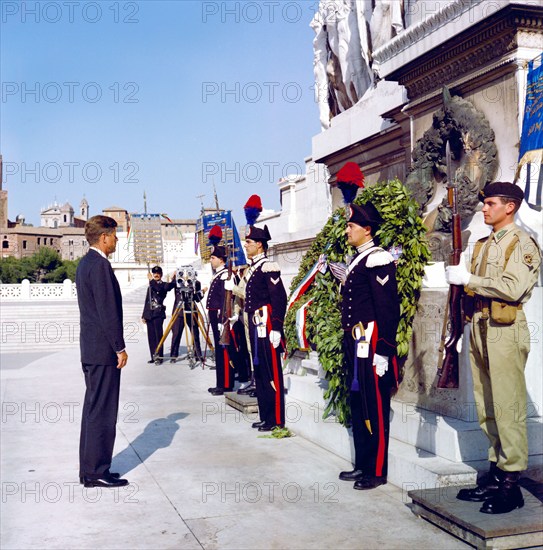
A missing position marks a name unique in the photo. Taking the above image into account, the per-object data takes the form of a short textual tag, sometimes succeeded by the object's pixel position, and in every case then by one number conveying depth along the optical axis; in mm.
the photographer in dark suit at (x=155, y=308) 12828
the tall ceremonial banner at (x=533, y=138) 5664
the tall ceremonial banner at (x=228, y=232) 10172
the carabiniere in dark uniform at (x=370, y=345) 4531
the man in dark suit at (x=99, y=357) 4887
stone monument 4488
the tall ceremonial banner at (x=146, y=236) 13875
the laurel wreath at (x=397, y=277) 5051
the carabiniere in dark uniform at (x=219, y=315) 8768
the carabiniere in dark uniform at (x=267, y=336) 6465
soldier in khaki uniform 3598
